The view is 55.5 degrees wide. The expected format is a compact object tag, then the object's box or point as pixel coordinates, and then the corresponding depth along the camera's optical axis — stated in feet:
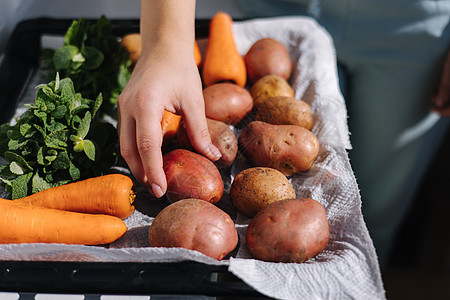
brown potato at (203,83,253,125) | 3.19
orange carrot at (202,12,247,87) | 3.62
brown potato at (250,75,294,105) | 3.38
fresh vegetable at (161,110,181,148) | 2.96
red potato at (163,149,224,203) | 2.63
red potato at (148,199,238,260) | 2.30
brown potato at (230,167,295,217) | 2.60
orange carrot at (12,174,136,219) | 2.66
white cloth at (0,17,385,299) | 2.20
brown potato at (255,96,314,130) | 3.10
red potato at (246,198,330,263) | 2.31
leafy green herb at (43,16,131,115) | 3.36
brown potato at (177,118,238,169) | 2.90
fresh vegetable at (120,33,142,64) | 3.82
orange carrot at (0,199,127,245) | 2.51
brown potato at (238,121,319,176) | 2.86
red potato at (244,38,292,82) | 3.67
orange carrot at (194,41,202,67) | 3.91
